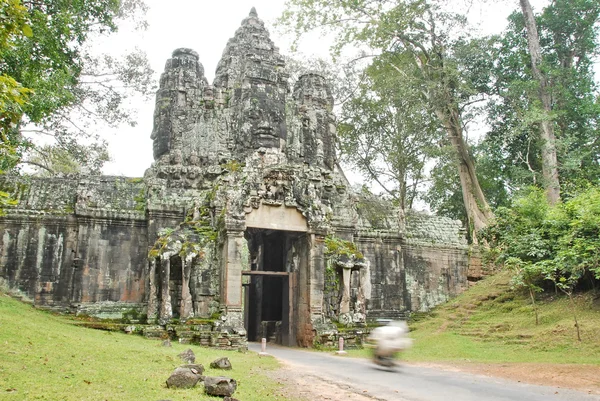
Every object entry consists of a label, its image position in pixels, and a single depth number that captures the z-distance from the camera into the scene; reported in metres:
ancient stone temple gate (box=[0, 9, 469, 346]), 16.53
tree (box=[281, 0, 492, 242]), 26.20
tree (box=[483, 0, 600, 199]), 24.73
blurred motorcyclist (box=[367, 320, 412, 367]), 10.37
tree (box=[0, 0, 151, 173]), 14.47
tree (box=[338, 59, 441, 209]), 29.16
